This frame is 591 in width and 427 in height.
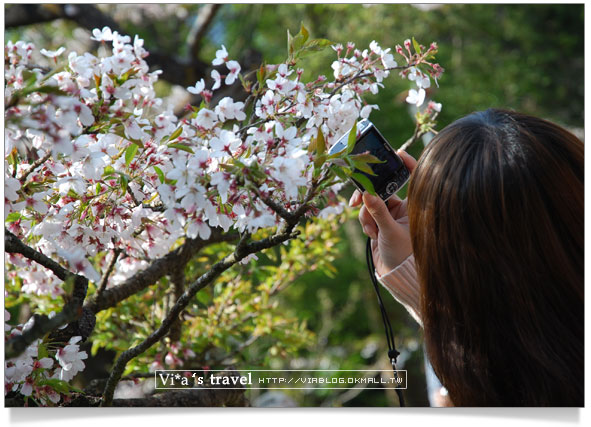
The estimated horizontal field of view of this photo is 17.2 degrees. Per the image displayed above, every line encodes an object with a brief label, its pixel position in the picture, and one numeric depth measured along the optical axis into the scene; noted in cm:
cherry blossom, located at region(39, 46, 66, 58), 231
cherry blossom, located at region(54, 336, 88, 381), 235
